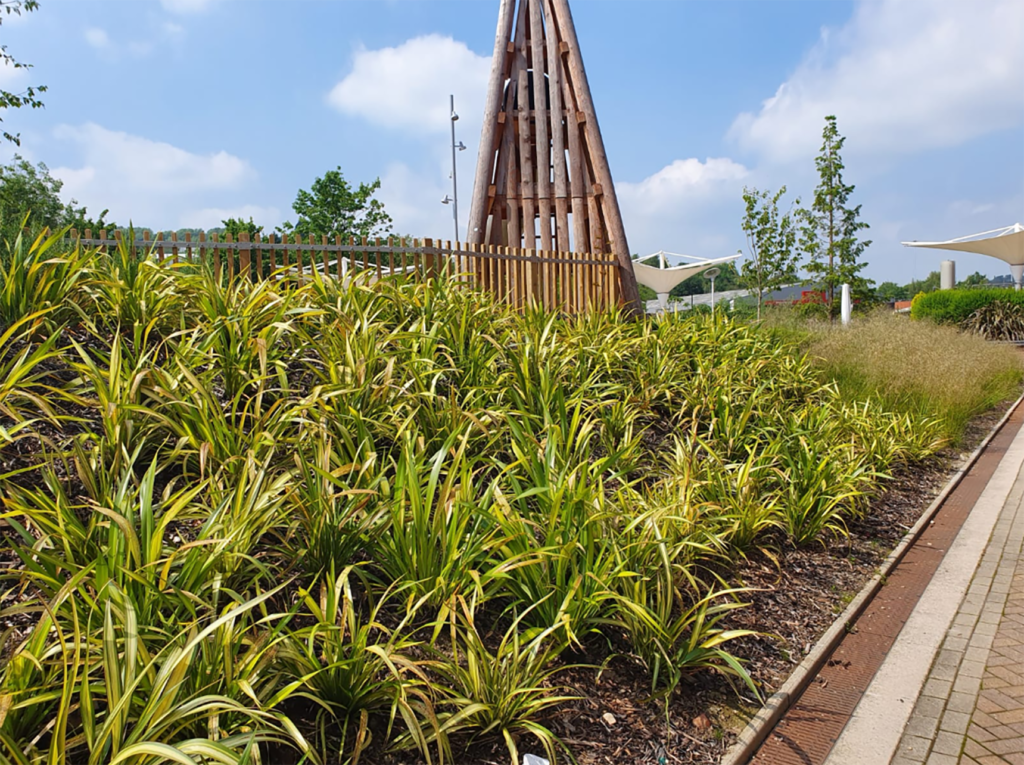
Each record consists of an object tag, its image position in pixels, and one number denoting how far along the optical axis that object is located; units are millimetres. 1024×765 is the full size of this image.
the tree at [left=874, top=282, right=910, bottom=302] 117994
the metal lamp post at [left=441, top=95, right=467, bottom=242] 27062
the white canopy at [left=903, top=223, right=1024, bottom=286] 29328
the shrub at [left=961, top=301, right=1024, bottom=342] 22922
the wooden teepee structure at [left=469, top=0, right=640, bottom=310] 11453
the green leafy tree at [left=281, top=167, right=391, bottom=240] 42938
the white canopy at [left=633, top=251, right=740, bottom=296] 27875
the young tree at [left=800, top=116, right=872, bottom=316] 25422
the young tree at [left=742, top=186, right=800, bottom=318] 25266
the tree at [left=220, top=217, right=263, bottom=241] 43625
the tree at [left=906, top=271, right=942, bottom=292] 106931
